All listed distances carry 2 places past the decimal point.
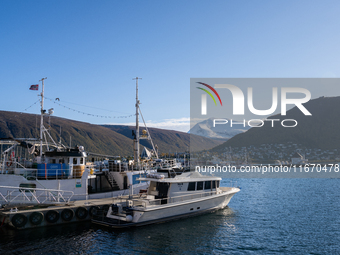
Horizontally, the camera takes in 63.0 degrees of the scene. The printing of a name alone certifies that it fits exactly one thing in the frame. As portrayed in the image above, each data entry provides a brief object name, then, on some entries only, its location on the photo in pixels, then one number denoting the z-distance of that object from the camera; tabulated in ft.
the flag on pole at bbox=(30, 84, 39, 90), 108.17
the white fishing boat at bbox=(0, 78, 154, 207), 88.43
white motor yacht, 79.25
